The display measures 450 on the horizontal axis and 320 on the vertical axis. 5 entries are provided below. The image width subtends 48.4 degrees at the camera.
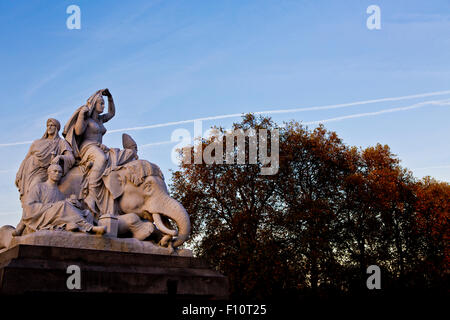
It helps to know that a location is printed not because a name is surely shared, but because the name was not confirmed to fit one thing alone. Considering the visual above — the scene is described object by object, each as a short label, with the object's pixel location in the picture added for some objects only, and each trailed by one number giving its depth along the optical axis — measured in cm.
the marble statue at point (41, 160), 916
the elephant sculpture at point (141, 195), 905
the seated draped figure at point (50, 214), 819
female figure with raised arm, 912
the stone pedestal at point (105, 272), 700
